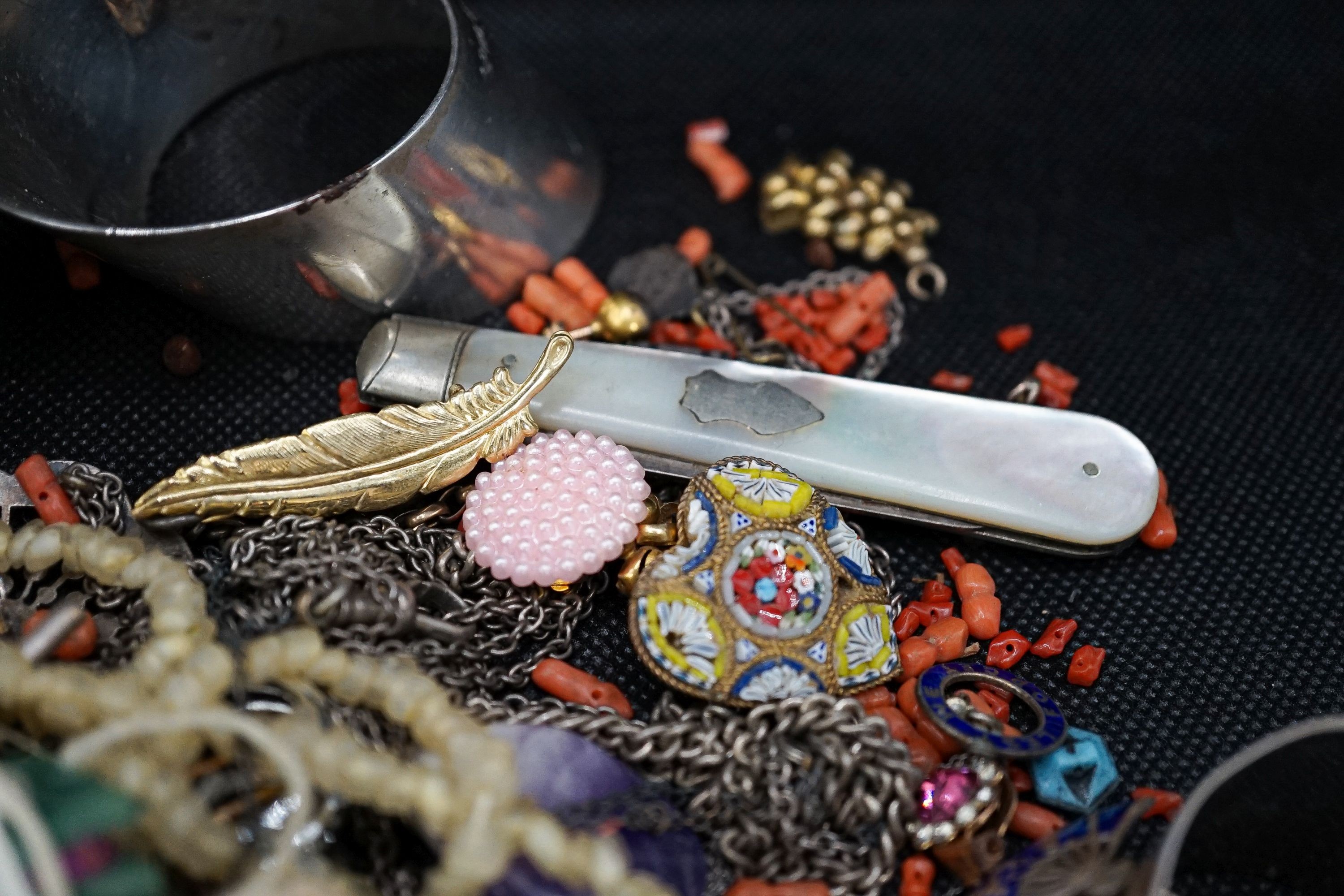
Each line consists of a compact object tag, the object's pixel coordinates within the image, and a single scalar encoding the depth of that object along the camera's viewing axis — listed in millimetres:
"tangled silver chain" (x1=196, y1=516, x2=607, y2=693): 179
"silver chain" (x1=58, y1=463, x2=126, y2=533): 188
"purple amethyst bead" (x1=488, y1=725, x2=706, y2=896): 169
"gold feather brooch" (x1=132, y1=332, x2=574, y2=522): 184
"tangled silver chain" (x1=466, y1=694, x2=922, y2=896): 173
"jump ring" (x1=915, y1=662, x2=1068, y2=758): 175
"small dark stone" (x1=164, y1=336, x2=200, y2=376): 203
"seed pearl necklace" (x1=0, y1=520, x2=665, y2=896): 156
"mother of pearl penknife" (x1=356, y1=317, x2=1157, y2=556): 189
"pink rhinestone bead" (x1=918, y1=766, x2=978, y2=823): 174
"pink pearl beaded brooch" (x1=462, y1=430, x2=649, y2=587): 180
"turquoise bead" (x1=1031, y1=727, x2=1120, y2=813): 177
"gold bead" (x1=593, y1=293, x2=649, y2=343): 204
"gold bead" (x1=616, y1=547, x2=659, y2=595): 183
